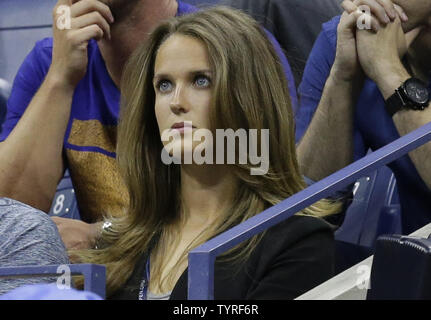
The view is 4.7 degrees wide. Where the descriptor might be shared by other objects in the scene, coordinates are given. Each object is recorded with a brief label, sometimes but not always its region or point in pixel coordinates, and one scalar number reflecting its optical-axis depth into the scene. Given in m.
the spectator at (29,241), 7.45
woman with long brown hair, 7.50
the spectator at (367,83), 7.82
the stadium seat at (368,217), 7.47
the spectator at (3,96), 8.17
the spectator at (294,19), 8.00
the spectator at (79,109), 7.97
